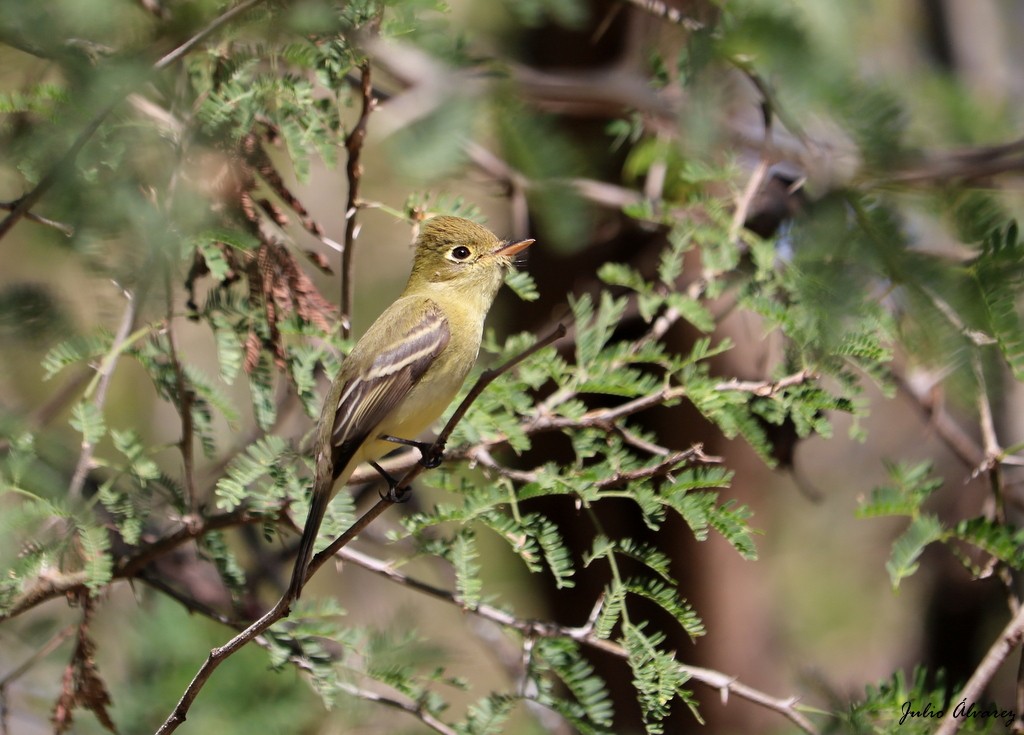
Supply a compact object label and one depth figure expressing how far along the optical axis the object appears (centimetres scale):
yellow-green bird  652
